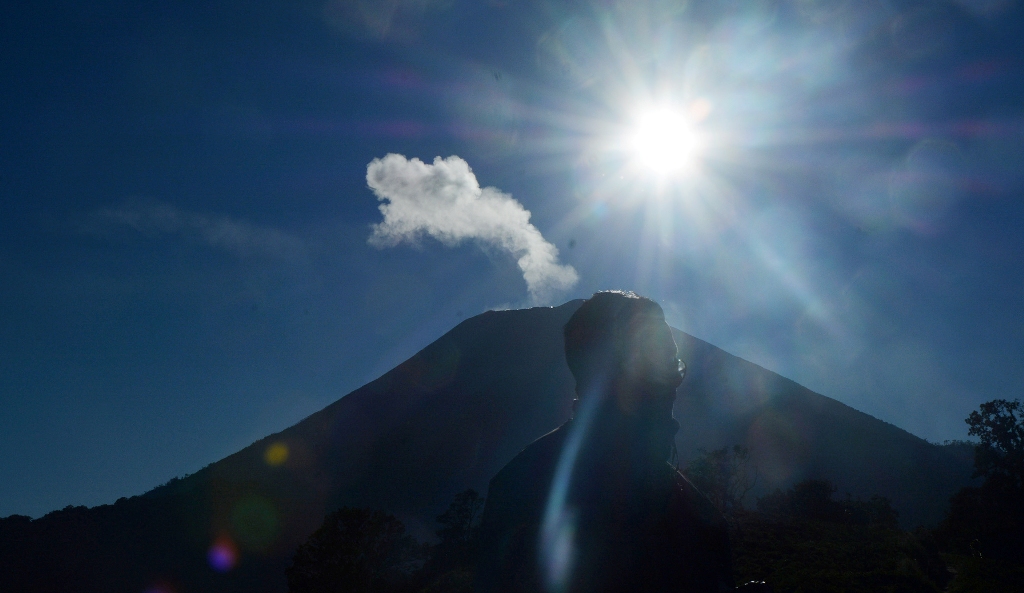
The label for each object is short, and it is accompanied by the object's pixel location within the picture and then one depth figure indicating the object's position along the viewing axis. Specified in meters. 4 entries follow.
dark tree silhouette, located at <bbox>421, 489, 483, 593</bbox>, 16.58
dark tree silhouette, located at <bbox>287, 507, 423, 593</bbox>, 14.45
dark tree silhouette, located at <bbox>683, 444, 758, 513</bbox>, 38.88
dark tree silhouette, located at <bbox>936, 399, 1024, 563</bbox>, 20.38
